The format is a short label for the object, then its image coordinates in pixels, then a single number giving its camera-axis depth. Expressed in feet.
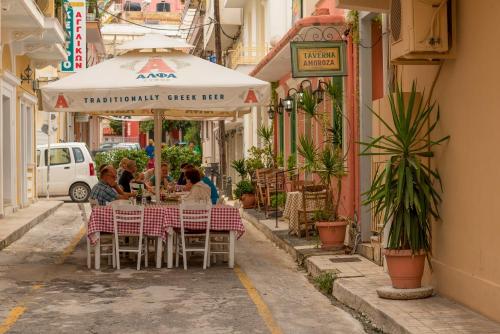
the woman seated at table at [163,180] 64.16
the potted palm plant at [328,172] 46.06
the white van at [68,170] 95.86
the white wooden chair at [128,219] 41.34
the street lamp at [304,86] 61.46
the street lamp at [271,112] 83.73
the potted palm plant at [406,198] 31.09
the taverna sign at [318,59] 46.60
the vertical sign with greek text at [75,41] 106.11
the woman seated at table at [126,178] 59.26
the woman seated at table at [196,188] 46.37
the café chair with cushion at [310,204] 52.47
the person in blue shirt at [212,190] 52.21
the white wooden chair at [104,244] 42.16
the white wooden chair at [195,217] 41.45
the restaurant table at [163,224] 41.45
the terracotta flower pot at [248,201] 81.30
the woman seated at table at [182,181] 67.00
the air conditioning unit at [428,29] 29.94
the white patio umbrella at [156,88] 41.91
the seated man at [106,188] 46.19
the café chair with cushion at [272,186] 72.69
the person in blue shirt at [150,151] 96.04
